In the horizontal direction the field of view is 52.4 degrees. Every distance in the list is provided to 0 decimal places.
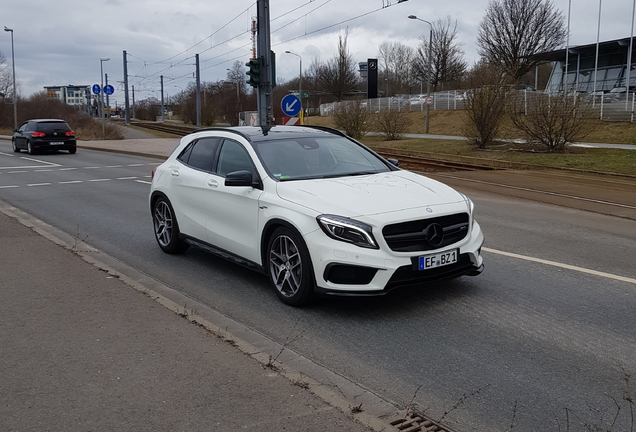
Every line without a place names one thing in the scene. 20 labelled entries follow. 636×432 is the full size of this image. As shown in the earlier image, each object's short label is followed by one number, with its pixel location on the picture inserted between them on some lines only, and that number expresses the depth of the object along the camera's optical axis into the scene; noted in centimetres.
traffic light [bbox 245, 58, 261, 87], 1936
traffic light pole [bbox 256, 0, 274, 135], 1902
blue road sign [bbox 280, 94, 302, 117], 1895
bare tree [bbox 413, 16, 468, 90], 6638
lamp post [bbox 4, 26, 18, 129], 5272
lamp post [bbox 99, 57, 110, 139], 5373
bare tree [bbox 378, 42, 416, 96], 8838
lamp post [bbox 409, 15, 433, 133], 4202
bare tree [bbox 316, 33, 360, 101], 7312
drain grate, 344
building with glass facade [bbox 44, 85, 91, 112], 14514
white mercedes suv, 523
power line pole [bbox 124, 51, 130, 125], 6962
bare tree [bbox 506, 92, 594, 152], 2222
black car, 2898
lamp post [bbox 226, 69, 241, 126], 6076
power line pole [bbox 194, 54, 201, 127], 5269
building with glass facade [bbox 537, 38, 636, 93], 5059
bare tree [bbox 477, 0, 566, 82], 5441
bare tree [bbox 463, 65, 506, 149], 2462
